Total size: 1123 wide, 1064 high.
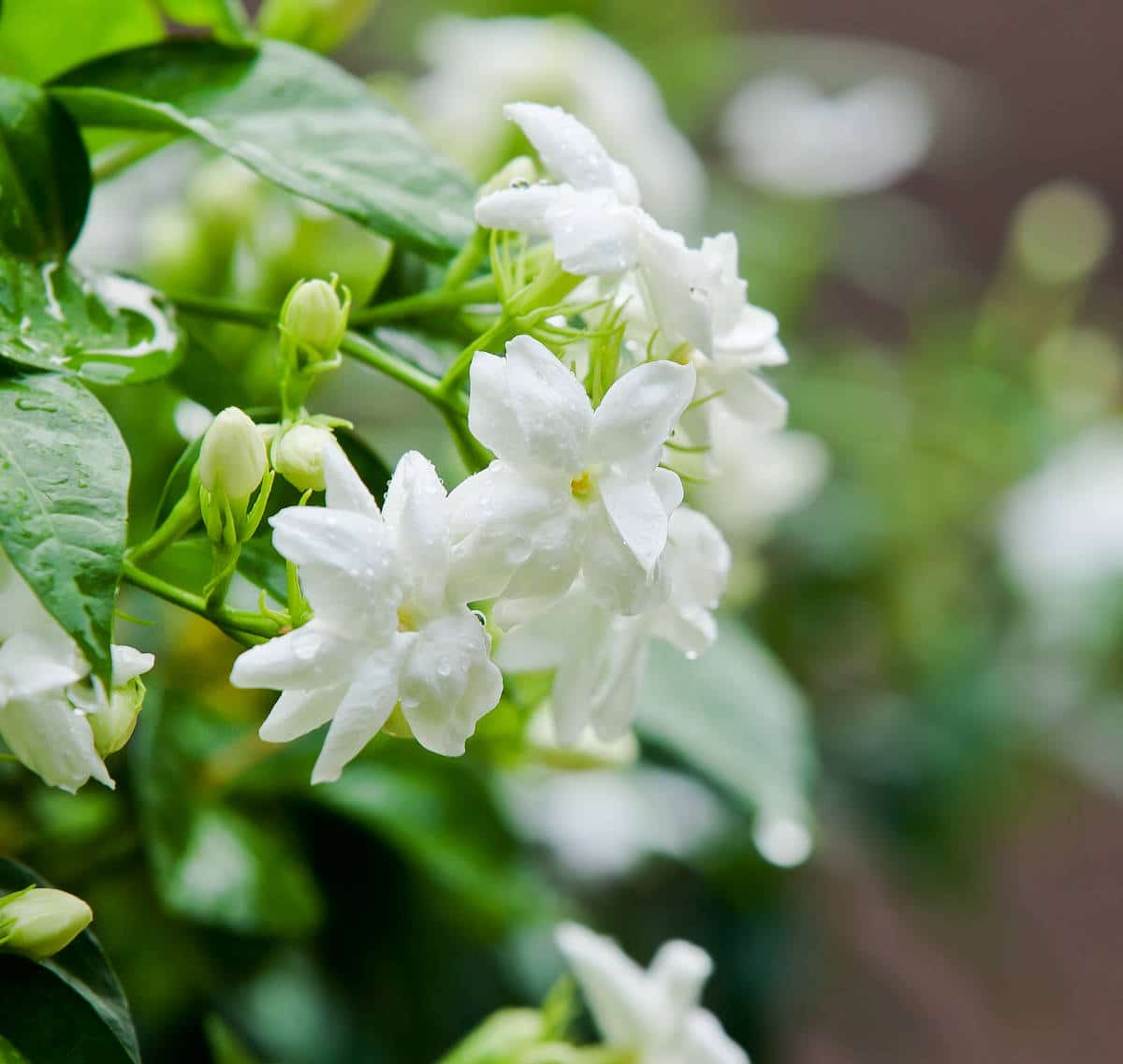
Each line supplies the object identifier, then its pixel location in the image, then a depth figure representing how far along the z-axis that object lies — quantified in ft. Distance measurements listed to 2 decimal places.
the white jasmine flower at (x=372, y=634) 1.80
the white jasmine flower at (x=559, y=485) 1.83
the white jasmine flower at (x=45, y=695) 1.79
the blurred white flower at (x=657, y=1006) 2.12
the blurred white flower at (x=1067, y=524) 4.53
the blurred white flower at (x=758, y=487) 3.16
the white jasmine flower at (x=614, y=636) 1.92
